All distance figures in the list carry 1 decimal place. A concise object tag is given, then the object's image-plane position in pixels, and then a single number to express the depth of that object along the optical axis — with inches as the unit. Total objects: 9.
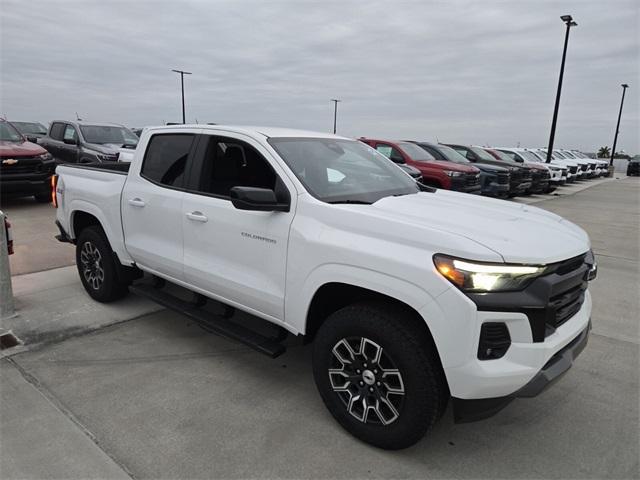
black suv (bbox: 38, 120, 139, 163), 446.3
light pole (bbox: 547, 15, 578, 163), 815.3
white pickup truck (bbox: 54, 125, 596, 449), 88.4
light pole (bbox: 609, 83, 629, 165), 1563.2
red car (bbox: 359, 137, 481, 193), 434.3
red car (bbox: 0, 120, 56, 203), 371.2
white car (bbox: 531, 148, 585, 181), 944.0
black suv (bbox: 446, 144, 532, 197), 581.3
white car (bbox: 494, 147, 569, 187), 725.3
